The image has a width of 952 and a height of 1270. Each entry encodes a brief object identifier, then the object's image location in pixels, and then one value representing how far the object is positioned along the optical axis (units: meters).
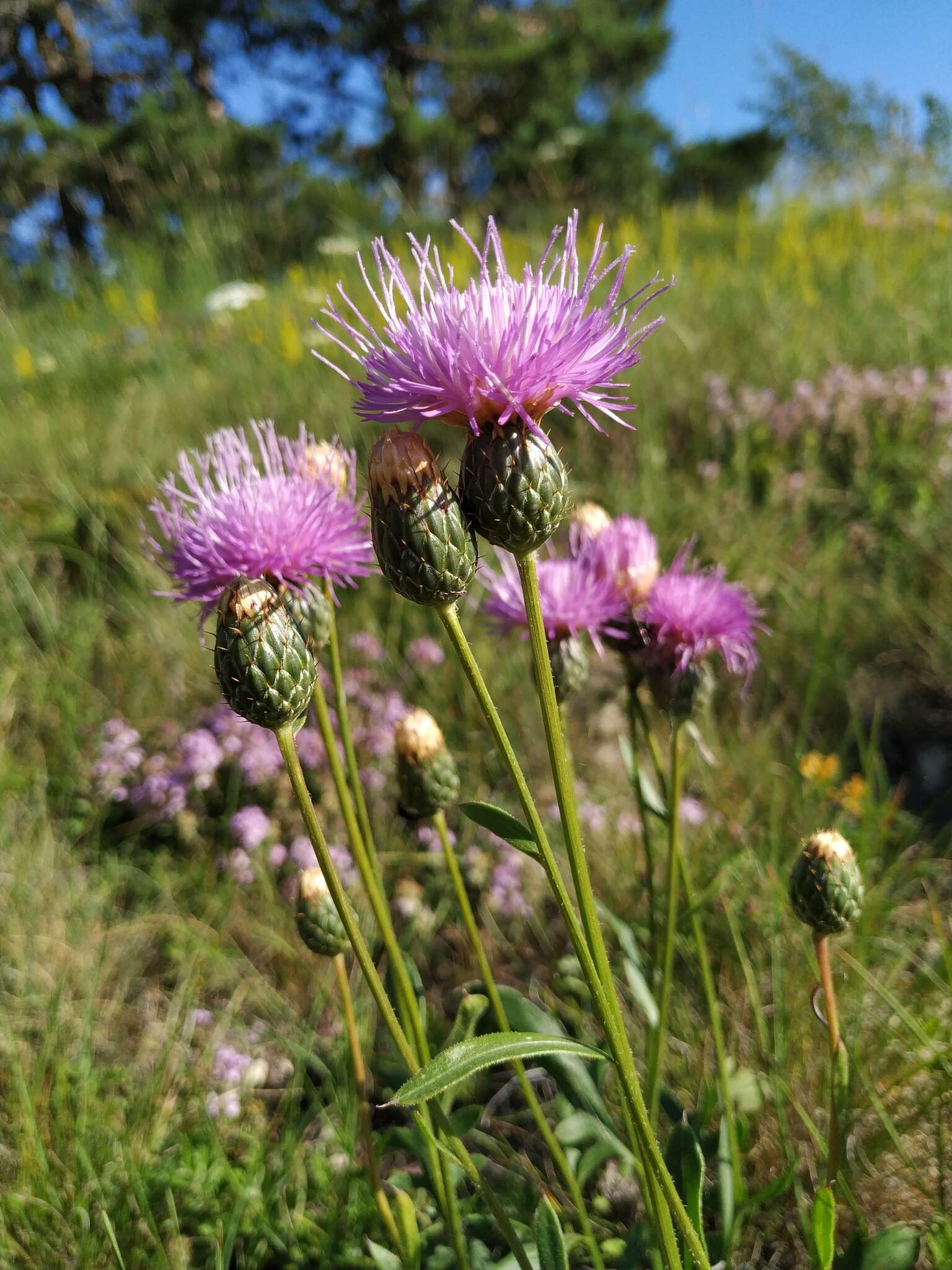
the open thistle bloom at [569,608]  0.20
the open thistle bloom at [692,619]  0.20
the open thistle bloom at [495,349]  0.14
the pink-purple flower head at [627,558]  0.20
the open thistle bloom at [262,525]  0.17
